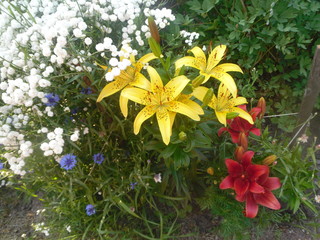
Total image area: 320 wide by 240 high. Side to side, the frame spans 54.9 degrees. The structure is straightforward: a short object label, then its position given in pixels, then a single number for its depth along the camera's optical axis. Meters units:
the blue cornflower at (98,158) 1.18
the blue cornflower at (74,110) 1.18
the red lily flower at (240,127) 1.13
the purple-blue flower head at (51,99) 1.04
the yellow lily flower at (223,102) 1.01
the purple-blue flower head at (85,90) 1.12
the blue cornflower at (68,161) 1.05
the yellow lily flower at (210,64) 1.04
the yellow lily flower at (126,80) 0.98
